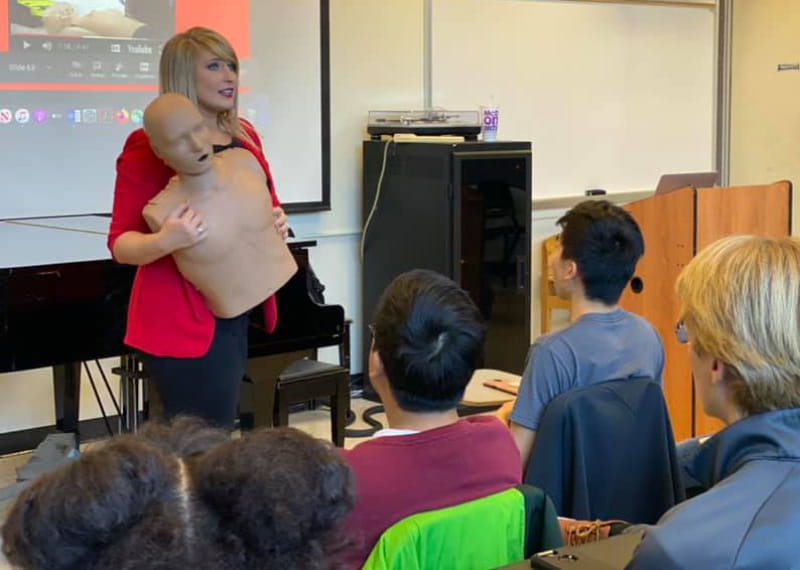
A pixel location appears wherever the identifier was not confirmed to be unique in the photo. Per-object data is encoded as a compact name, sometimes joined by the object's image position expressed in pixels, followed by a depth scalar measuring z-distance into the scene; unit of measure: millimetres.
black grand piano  3123
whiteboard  5215
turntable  4781
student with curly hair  671
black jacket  2020
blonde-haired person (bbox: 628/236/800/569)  1172
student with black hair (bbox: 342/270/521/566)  1456
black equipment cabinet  4605
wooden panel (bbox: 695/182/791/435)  3738
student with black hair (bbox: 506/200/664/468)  2154
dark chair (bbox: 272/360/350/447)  3684
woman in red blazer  2285
